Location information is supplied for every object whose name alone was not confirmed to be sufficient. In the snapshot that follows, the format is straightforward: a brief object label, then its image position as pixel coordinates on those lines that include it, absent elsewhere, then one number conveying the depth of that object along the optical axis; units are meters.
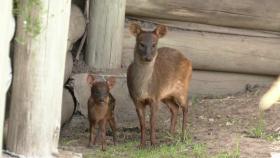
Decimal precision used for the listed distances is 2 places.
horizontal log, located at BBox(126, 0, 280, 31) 18.81
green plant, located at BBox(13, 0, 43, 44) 11.55
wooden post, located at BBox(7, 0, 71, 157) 11.95
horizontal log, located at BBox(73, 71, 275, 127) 18.64
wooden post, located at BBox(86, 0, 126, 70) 18.17
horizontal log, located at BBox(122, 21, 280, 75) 19.44
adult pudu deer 16.28
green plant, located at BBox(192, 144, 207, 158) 14.56
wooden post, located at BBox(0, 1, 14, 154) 10.97
